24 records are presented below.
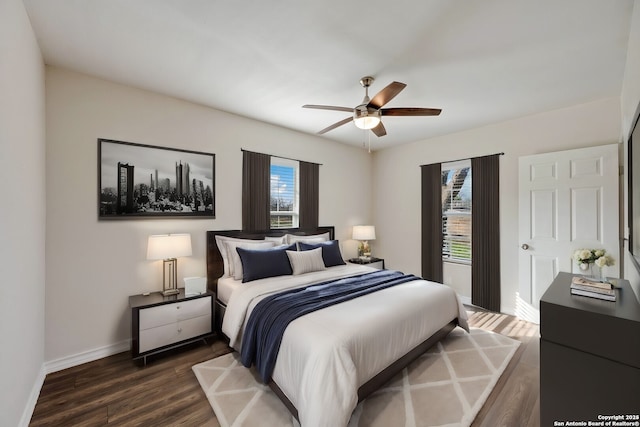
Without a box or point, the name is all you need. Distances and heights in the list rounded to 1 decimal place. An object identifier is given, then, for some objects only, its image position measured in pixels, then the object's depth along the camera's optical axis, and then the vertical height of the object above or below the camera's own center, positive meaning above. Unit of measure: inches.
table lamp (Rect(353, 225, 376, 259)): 191.3 -16.4
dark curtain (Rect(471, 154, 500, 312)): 151.3 -11.2
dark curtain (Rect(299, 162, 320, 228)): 171.2 +13.1
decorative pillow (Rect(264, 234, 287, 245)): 147.5 -14.4
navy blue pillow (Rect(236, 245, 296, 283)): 118.6 -22.9
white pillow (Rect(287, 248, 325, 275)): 129.4 -23.8
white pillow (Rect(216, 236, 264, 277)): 129.6 -18.3
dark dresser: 48.7 -28.9
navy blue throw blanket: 78.1 -31.5
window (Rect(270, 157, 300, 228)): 159.6 +12.8
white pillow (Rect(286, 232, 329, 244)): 155.6 -15.0
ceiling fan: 92.9 +37.2
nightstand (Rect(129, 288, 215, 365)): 95.7 -41.3
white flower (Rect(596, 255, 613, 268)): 91.0 -16.7
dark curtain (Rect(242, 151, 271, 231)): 143.5 +12.5
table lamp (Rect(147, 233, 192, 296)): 104.2 -15.2
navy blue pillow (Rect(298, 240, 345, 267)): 146.6 -21.6
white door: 115.0 +0.9
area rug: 71.8 -55.3
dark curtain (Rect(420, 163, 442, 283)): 176.2 -6.0
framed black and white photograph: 105.0 +14.0
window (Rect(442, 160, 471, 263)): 169.3 +1.3
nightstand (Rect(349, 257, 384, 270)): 187.2 -34.6
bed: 63.4 -36.4
